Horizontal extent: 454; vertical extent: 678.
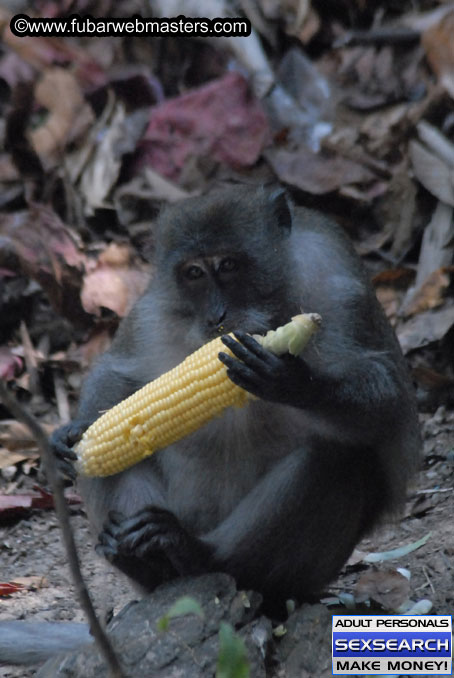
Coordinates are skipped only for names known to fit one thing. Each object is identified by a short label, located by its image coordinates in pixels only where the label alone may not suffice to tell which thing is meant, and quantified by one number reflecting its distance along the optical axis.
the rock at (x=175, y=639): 8.20
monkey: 9.53
